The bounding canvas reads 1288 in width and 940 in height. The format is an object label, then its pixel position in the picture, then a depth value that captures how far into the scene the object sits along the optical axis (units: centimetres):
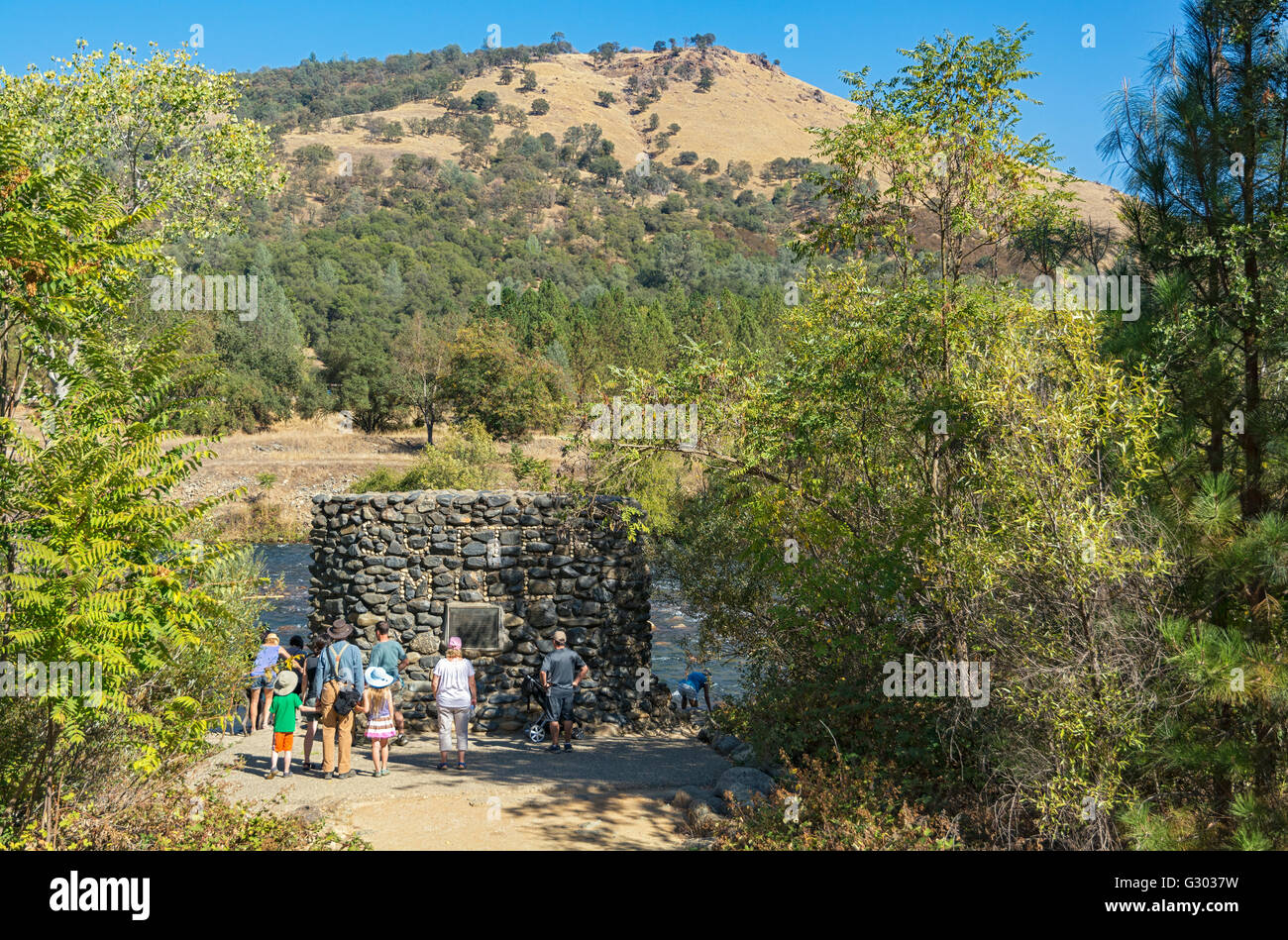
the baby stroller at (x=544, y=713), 1273
